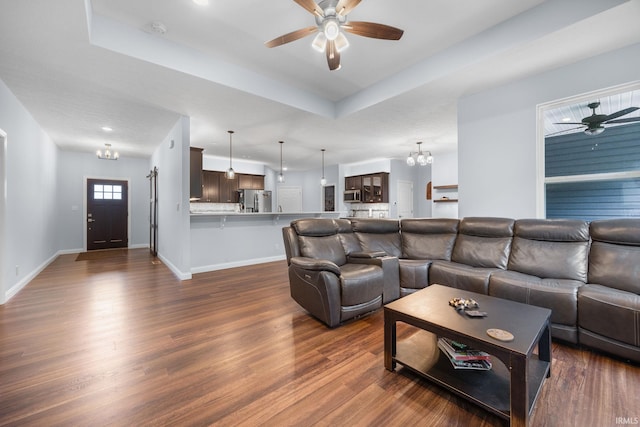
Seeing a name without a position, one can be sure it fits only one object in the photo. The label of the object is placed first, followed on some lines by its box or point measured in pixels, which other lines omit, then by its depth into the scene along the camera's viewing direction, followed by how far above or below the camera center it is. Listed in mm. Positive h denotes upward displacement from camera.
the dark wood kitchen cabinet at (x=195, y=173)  4867 +786
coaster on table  1417 -676
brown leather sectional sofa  2074 -578
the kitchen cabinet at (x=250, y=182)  8617 +1043
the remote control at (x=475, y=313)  1709 -664
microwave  8562 +547
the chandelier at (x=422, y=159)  5793 +1170
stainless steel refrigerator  8344 +393
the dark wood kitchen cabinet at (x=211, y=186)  7871 +809
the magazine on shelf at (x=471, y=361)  1669 -958
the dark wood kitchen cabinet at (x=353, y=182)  8580 +999
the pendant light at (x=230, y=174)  5931 +880
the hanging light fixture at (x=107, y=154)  6109 +1445
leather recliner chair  2518 -631
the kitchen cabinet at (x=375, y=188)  8086 +767
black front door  7223 -13
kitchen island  4797 -518
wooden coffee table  1305 -784
